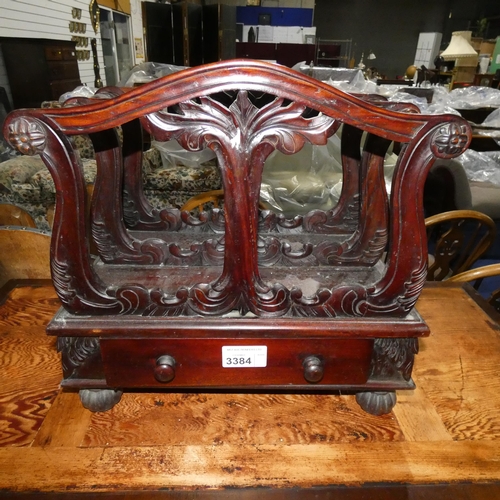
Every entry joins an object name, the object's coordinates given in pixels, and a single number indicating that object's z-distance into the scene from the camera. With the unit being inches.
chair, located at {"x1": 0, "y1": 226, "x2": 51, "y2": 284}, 43.1
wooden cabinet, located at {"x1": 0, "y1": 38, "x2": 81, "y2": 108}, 110.3
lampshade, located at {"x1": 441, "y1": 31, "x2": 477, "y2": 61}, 188.4
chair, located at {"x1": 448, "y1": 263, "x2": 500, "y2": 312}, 43.2
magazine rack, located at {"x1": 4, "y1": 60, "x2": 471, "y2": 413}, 22.3
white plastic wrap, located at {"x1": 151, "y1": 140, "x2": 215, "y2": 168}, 114.7
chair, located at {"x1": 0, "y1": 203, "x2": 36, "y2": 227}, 60.4
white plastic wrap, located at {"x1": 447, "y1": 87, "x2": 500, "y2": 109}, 152.0
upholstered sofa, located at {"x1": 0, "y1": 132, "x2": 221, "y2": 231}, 91.2
